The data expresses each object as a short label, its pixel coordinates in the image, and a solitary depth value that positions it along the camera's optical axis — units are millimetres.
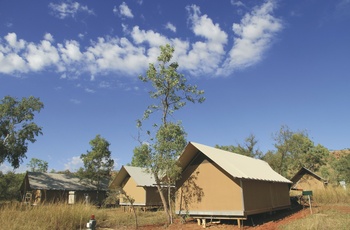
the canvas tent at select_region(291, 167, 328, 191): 40906
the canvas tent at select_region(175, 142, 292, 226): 17219
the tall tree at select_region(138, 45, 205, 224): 19094
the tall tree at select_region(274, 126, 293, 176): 51844
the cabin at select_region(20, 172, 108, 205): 38906
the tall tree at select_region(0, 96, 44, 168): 36250
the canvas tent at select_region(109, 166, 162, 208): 32438
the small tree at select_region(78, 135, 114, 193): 40031
